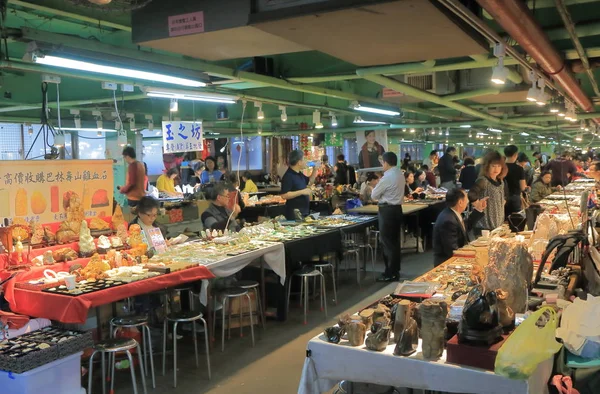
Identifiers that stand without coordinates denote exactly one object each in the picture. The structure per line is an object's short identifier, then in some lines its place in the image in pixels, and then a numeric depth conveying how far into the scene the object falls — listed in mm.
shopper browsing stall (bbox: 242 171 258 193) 13742
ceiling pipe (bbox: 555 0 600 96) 4281
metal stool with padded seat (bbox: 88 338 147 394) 3951
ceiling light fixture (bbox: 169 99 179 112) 9204
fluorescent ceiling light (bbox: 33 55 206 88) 4473
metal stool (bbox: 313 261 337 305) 6704
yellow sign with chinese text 4895
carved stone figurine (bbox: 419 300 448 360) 2652
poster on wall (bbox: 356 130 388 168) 18312
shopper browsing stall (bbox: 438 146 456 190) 12969
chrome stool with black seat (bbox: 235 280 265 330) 5601
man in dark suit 5570
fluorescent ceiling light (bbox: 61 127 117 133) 13734
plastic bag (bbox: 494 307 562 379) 2299
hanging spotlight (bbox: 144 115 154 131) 14239
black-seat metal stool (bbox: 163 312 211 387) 4570
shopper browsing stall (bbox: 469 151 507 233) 6703
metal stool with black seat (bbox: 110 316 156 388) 4402
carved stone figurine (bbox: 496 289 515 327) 2646
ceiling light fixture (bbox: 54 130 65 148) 9100
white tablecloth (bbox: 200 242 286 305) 5303
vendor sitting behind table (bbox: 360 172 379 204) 10758
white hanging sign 10531
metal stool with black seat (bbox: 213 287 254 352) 5402
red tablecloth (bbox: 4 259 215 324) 4059
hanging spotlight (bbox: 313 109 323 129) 12828
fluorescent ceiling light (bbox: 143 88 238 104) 7180
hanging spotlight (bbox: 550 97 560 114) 10010
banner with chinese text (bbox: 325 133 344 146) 21250
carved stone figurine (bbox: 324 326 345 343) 2939
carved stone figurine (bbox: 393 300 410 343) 2838
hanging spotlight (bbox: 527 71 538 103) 6312
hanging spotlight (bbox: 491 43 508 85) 5094
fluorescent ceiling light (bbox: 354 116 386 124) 15411
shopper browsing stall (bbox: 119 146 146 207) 8617
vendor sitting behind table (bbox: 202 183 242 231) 6816
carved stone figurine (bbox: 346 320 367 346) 2877
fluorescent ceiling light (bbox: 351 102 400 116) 10578
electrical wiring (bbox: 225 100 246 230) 6886
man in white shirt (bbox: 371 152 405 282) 8031
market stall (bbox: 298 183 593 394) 2402
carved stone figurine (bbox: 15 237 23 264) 4682
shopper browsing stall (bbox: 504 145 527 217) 8828
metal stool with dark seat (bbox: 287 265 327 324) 6258
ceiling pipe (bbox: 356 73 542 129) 7653
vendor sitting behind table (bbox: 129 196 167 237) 5711
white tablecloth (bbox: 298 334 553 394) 2439
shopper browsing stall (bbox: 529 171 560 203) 10620
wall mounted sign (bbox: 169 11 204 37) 4125
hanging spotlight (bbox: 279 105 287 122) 11516
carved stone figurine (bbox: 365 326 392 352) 2777
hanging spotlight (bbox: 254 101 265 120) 10533
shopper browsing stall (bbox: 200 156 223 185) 13197
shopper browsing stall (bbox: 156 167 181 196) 13422
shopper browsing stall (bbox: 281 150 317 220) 7992
